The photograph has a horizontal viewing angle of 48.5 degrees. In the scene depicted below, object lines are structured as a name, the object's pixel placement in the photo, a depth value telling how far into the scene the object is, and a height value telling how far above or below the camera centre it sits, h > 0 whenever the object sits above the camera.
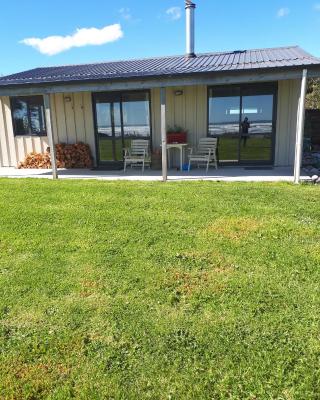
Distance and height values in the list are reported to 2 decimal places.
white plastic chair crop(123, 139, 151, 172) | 10.21 -0.75
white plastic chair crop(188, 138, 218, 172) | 9.53 -0.82
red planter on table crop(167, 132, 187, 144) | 9.87 -0.35
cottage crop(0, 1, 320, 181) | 7.93 +0.54
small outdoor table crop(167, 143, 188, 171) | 9.49 -0.61
